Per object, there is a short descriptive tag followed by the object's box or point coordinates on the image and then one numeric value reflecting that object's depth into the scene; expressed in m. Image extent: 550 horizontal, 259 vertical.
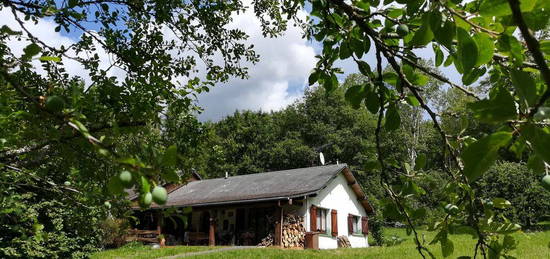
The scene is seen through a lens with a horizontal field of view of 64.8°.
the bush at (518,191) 20.05
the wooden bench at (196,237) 21.05
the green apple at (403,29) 1.51
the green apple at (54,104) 1.04
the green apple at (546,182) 1.13
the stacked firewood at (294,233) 18.61
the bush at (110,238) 19.58
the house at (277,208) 19.19
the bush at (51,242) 9.36
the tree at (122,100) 1.05
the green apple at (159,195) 0.95
